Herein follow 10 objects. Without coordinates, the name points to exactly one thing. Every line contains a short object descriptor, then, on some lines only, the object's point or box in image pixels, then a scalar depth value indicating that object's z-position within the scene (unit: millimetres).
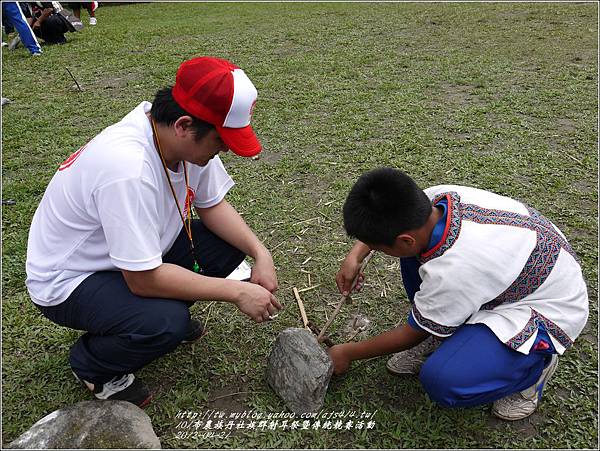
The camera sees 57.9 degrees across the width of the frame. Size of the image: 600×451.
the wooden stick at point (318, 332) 2559
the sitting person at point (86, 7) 11086
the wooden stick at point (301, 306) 2736
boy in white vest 1941
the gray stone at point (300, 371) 2246
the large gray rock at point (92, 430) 2031
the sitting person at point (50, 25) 9203
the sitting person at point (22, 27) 8594
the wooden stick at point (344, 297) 2512
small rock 2713
